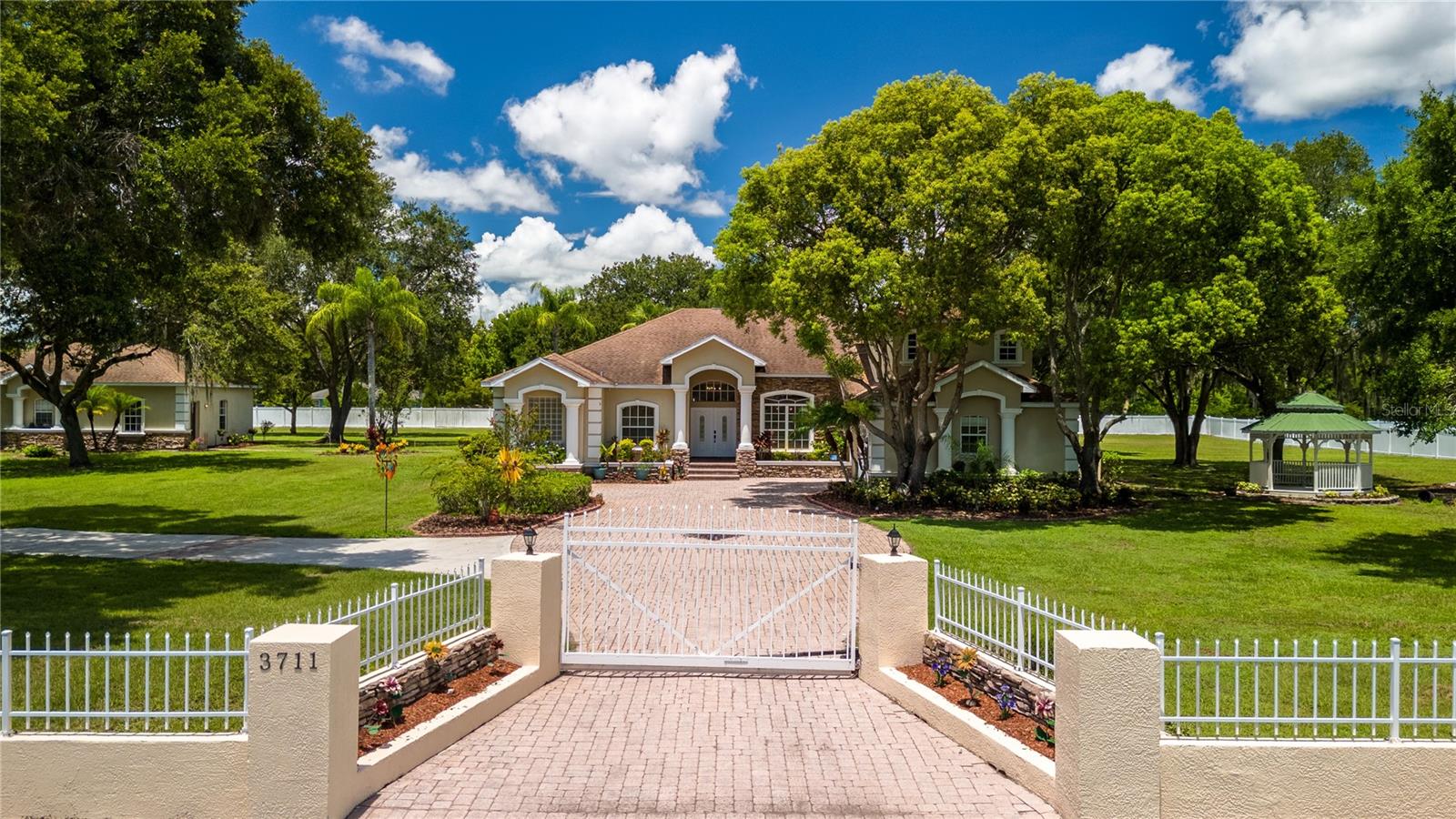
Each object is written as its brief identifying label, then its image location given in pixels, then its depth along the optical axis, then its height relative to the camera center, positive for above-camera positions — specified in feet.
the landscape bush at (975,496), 72.54 -6.01
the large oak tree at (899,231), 63.46 +15.96
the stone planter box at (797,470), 98.73 -5.05
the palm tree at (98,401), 118.93 +3.33
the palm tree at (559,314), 173.78 +23.40
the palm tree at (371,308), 125.90 +17.98
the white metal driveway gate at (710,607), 30.19 -8.25
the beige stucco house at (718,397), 90.22 +3.56
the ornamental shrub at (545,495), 63.72 -5.41
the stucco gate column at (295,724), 18.83 -6.81
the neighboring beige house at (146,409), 126.52 +2.37
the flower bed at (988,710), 22.34 -8.27
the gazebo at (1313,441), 83.15 -1.27
